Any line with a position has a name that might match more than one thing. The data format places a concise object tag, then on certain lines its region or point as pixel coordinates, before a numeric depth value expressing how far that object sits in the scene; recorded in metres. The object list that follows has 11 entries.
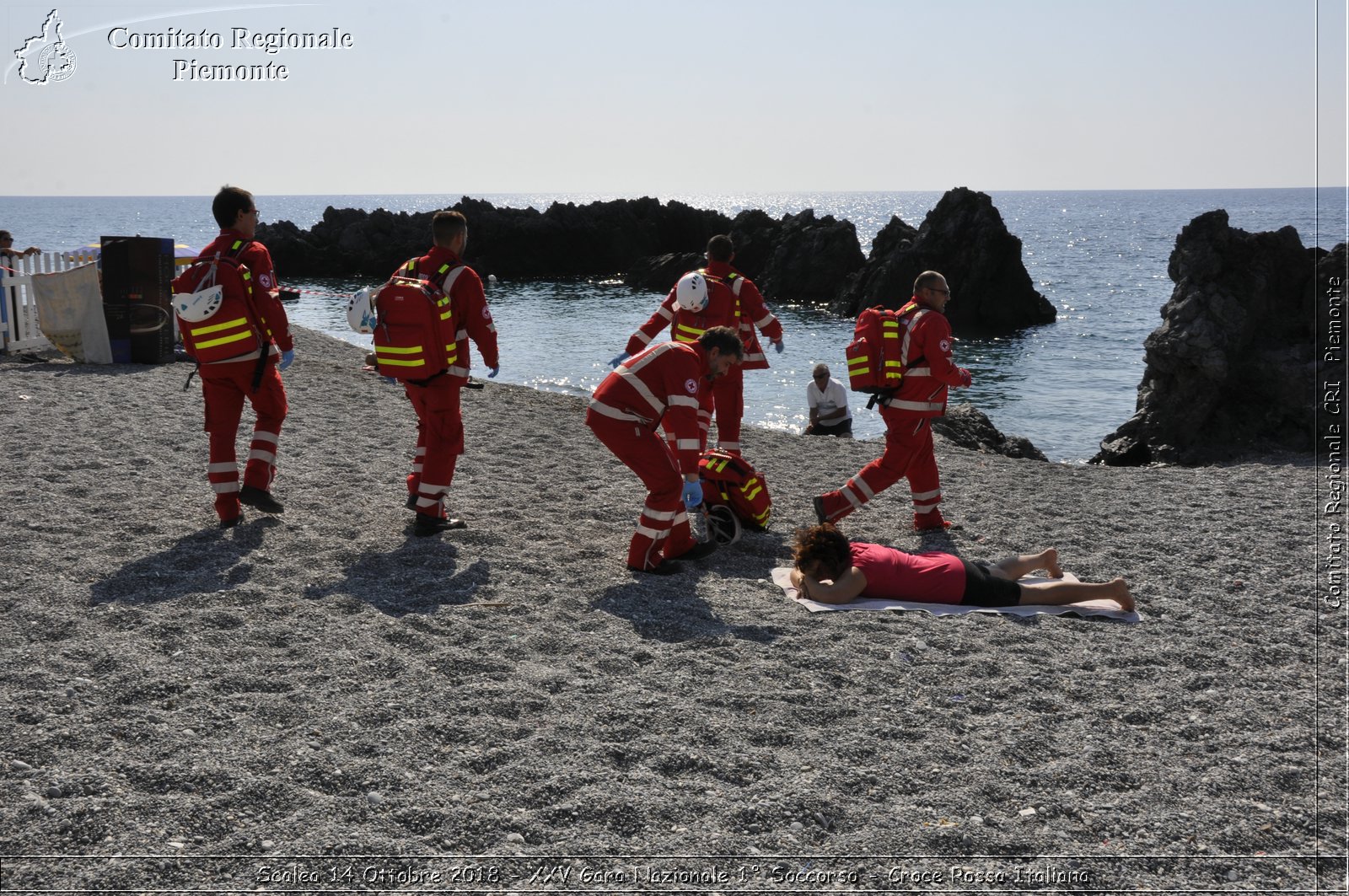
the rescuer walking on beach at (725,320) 9.12
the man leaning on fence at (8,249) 15.29
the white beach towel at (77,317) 14.34
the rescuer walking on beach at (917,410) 8.02
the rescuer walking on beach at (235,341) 7.05
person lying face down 6.31
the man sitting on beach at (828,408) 13.95
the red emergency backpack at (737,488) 7.91
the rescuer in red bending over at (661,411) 6.65
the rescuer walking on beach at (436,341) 7.14
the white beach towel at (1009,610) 6.25
